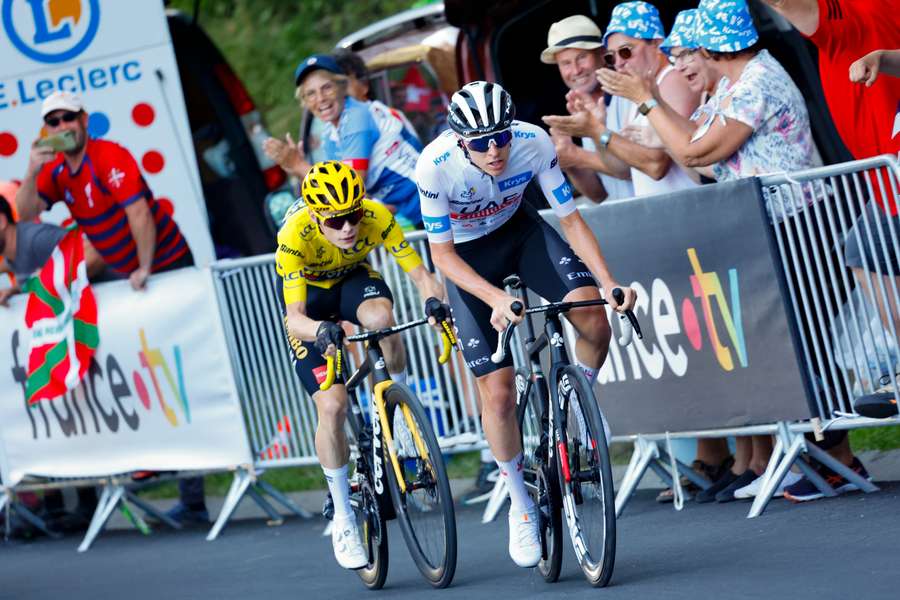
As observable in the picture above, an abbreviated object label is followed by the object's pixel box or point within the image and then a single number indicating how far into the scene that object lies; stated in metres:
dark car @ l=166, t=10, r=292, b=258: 29.08
